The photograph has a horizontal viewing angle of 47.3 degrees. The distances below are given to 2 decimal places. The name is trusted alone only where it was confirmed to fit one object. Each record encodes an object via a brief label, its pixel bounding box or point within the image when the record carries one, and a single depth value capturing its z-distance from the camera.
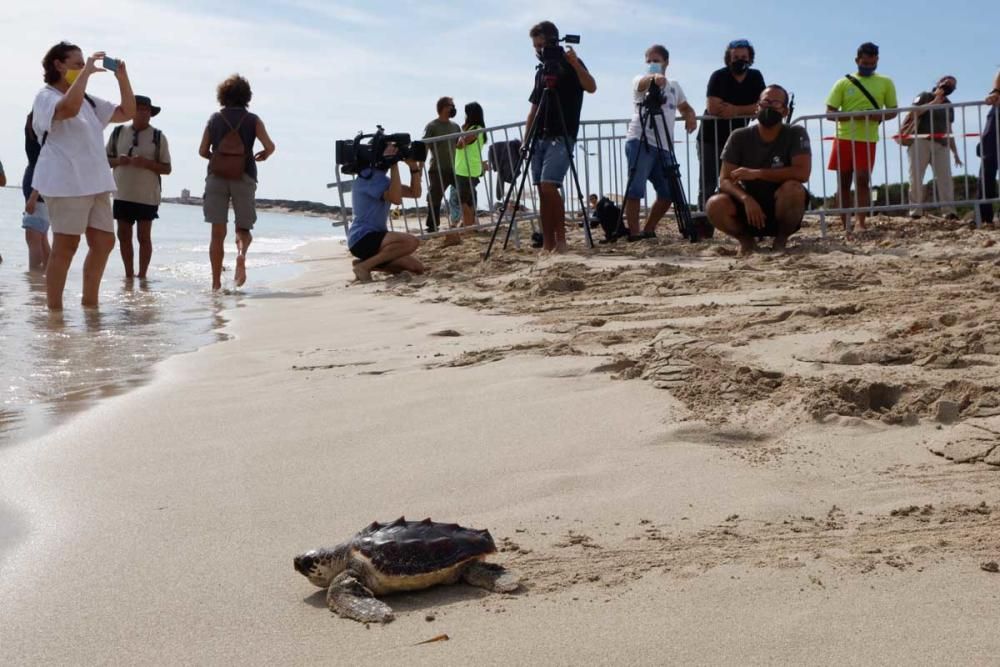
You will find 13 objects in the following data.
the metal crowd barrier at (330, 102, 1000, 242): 9.95
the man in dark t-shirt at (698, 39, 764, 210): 9.56
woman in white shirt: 6.79
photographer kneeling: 8.98
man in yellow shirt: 9.85
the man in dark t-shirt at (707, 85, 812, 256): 8.01
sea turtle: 2.28
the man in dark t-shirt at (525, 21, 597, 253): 8.75
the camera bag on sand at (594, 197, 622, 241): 9.97
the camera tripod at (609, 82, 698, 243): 9.35
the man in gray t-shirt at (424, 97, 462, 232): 11.98
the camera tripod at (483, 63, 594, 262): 8.72
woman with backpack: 9.02
